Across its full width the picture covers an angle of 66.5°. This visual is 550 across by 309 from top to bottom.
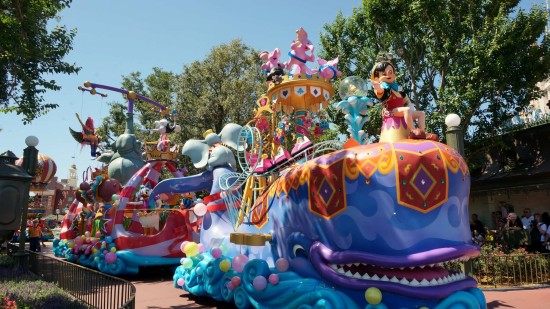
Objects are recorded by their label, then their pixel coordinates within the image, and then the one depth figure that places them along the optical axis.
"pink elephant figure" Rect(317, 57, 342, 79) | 8.11
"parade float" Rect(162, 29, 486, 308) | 5.07
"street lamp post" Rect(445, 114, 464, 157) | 6.61
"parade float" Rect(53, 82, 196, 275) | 12.06
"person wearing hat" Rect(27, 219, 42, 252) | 18.73
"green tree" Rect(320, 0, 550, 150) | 12.45
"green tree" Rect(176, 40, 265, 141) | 22.80
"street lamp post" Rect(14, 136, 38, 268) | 8.28
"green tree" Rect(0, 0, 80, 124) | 9.39
